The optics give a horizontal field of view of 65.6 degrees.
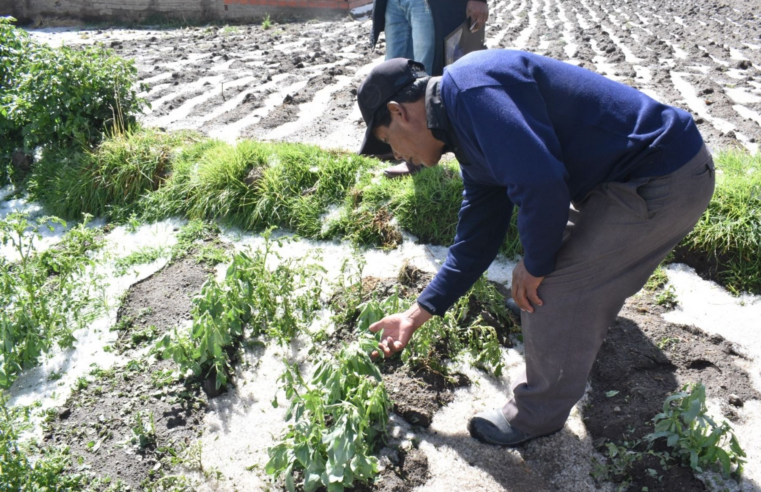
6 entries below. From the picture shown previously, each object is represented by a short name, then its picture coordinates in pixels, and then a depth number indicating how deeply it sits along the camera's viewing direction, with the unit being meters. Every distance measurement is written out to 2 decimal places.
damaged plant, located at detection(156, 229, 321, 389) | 2.90
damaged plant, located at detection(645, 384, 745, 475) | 2.25
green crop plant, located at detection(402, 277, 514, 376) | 2.92
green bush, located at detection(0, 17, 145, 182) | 4.96
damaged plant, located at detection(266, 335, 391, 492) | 2.16
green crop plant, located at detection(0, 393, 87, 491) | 2.32
